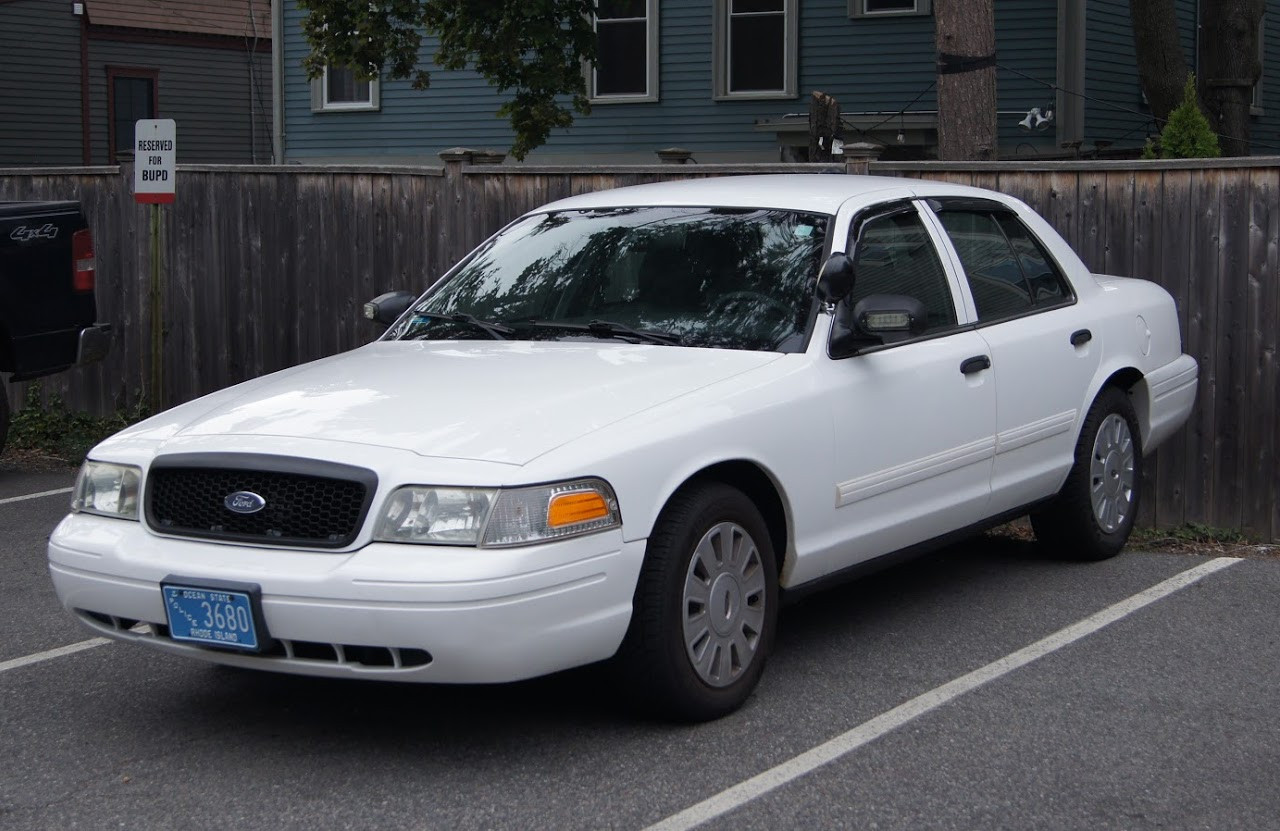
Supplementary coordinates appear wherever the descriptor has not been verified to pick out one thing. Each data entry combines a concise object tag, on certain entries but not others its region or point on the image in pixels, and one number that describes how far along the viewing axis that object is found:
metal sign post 10.34
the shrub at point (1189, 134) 12.55
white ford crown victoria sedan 4.35
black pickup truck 9.71
